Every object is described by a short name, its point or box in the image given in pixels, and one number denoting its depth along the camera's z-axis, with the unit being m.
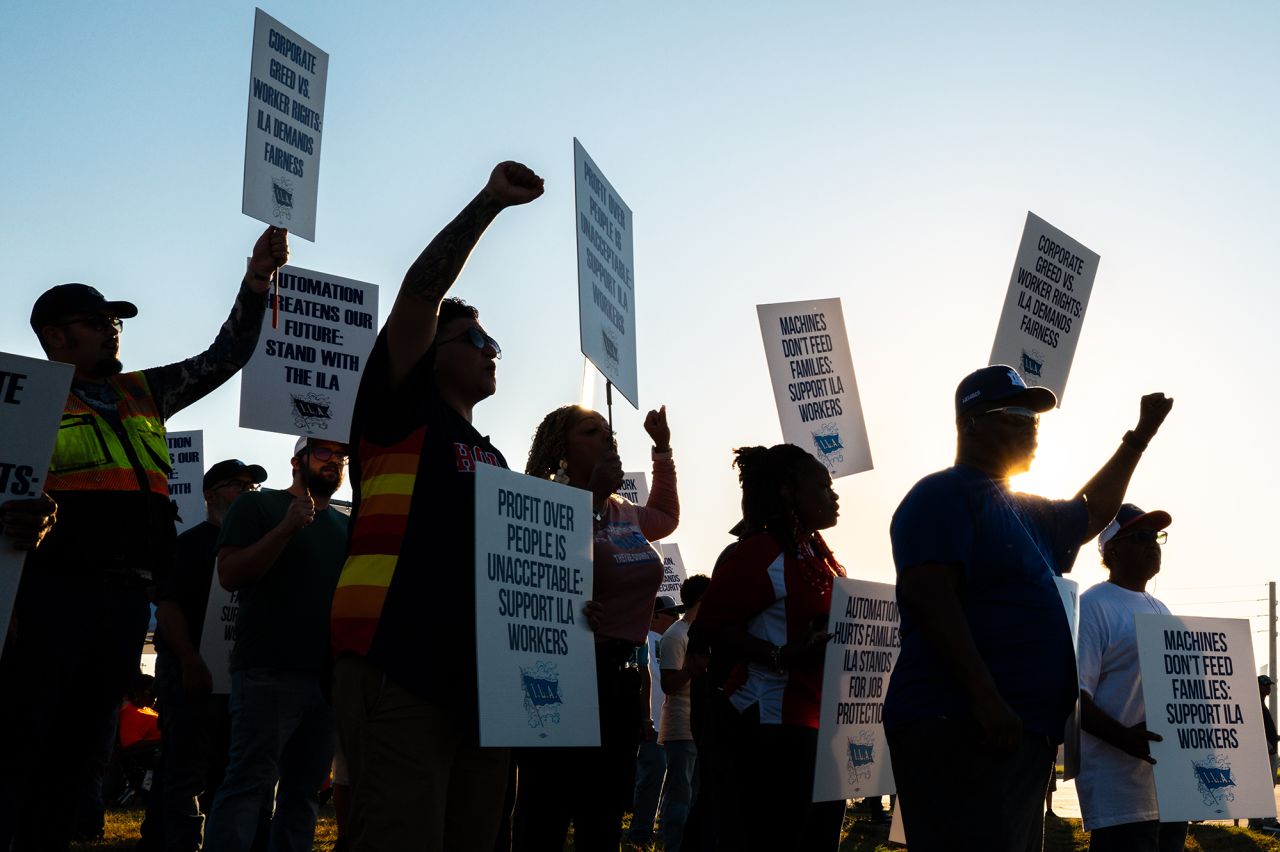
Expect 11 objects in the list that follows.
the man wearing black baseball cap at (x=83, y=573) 4.36
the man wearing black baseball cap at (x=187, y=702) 6.77
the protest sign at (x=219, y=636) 6.99
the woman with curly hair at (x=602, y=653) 5.10
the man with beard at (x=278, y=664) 5.89
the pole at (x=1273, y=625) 44.06
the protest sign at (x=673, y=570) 15.98
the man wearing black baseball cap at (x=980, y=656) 3.84
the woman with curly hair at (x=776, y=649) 5.37
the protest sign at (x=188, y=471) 11.61
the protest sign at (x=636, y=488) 14.17
